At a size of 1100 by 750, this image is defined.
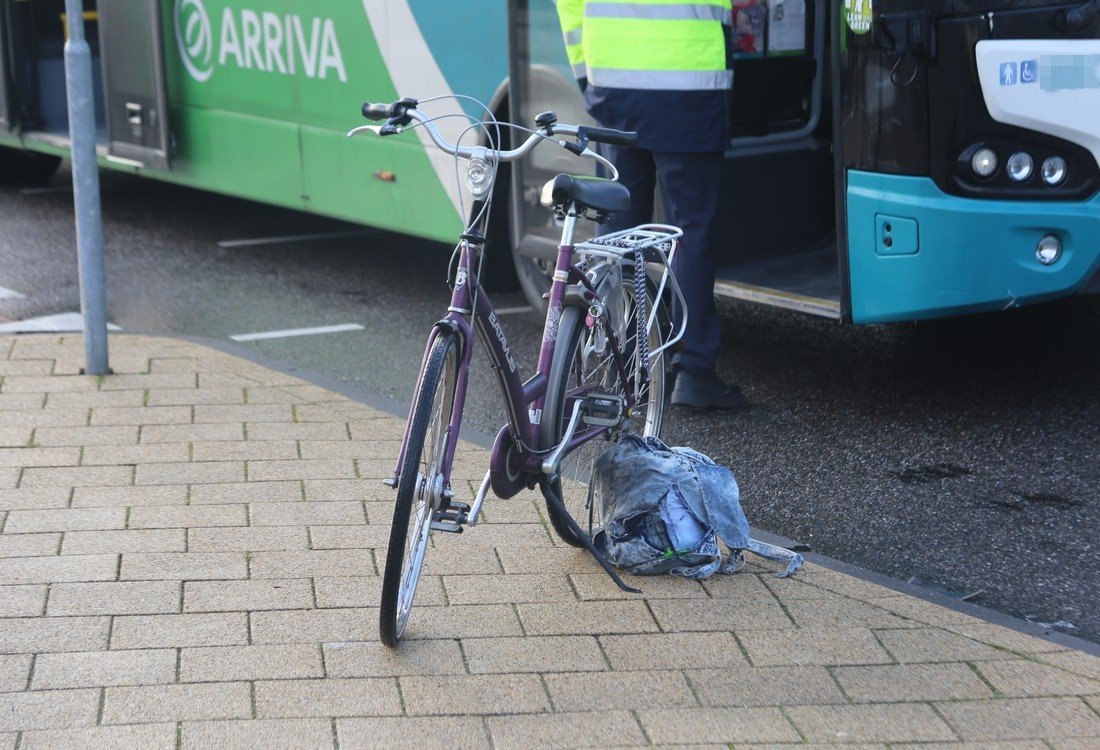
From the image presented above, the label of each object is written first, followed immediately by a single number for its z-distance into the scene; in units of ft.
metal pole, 19.08
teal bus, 16.14
